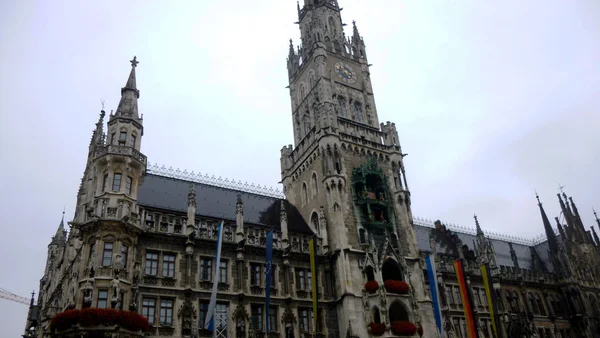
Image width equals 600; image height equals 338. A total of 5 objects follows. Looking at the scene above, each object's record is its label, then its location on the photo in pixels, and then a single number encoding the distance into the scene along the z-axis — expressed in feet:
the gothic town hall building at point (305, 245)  118.01
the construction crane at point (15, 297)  292.20
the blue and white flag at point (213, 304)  112.06
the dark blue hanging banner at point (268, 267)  122.21
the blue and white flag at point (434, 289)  142.51
